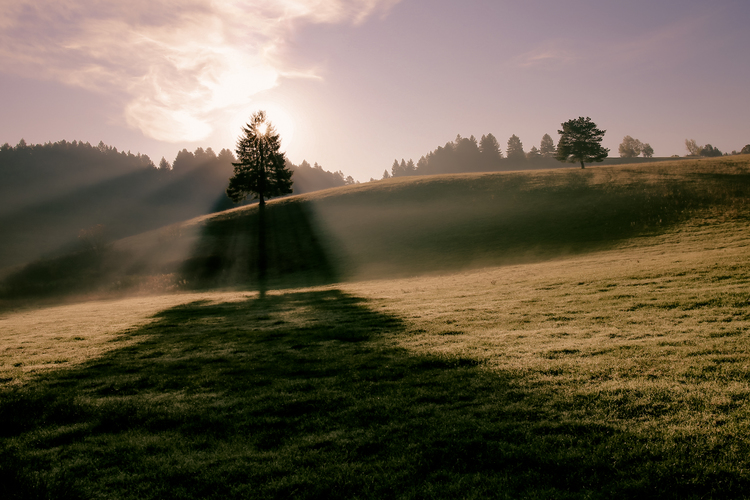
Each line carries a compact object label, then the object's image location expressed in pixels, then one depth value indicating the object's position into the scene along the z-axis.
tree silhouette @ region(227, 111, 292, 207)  57.44
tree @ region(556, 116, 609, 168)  81.88
